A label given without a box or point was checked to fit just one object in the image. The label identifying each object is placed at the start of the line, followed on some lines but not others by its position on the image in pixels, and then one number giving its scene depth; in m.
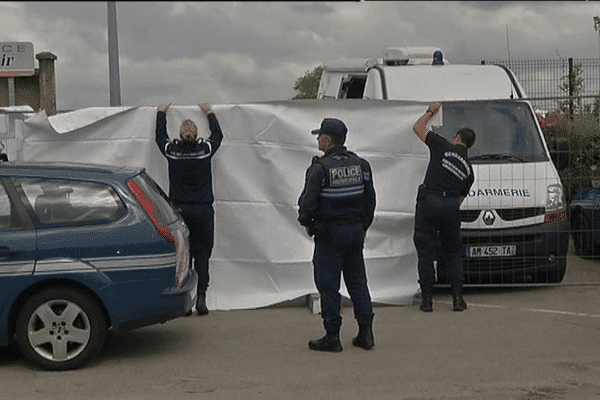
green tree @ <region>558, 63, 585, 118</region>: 18.28
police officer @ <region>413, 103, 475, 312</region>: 8.67
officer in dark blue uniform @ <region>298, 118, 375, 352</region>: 6.95
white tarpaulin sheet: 9.23
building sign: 19.62
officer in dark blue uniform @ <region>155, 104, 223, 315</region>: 8.63
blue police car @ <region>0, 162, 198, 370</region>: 6.54
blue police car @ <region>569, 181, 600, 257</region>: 11.22
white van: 9.46
